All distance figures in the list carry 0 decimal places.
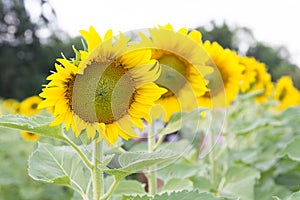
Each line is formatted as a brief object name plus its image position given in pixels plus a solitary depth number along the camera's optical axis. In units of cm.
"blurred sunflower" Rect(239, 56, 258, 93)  135
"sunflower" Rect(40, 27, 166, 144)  56
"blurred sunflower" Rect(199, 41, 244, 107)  94
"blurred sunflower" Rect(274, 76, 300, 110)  206
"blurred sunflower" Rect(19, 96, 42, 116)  198
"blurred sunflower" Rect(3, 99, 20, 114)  216
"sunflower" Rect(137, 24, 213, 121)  73
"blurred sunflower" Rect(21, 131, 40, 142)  188
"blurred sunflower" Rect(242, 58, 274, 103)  165
